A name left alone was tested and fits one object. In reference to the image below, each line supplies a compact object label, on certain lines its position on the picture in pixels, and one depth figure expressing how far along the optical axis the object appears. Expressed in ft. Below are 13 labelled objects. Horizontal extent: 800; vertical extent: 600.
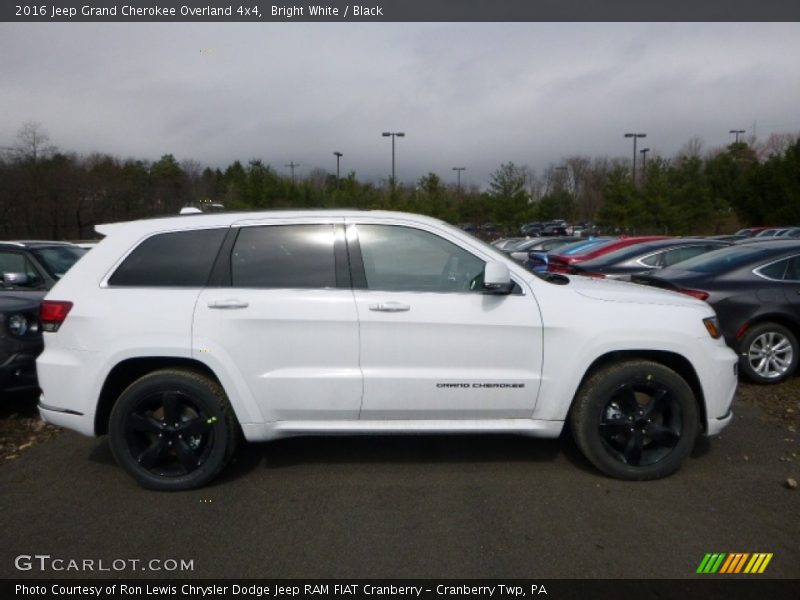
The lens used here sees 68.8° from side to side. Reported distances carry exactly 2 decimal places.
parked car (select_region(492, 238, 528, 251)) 85.01
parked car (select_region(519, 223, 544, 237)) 145.89
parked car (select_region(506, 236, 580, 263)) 71.56
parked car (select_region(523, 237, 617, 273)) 42.32
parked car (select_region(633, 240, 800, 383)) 20.45
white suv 12.50
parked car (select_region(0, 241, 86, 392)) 16.51
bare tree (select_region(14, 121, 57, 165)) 123.24
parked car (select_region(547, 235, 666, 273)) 38.70
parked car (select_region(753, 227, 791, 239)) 86.19
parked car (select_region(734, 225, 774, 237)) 98.99
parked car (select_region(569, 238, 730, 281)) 33.04
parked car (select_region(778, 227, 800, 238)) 77.01
